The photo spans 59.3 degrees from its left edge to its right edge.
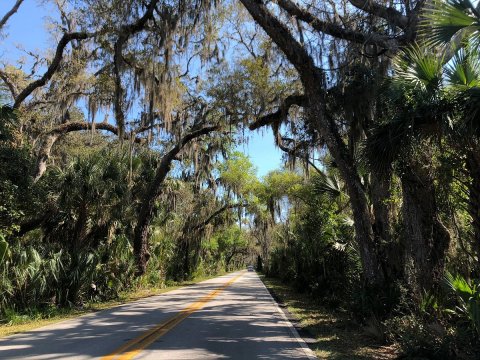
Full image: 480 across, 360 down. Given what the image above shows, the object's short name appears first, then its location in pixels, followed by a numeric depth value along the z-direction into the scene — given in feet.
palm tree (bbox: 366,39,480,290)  22.04
